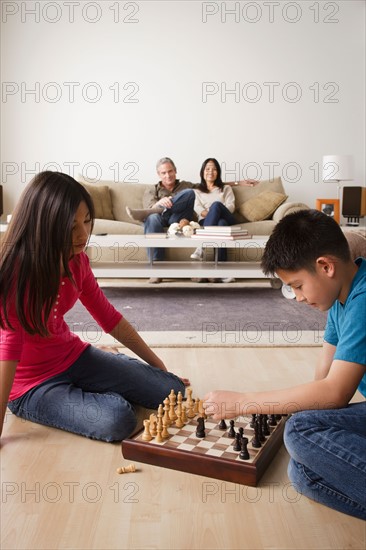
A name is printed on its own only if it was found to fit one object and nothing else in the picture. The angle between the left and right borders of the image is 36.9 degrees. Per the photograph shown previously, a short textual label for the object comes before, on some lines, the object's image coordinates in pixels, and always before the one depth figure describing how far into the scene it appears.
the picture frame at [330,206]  5.48
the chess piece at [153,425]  1.47
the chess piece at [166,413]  1.52
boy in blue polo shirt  1.20
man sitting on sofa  4.72
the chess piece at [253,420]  1.52
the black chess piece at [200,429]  1.46
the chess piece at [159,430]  1.45
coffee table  3.97
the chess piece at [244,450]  1.35
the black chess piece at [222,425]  1.51
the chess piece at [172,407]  1.53
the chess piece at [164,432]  1.46
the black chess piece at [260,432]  1.44
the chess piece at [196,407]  1.59
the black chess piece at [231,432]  1.46
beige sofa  4.89
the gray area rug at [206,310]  3.06
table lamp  5.39
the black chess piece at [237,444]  1.39
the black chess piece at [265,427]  1.49
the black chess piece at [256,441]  1.40
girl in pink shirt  1.48
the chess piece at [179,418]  1.52
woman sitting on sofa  5.15
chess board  1.35
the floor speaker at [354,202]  5.55
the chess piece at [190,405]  1.59
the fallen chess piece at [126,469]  1.42
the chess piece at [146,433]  1.47
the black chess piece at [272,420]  1.56
